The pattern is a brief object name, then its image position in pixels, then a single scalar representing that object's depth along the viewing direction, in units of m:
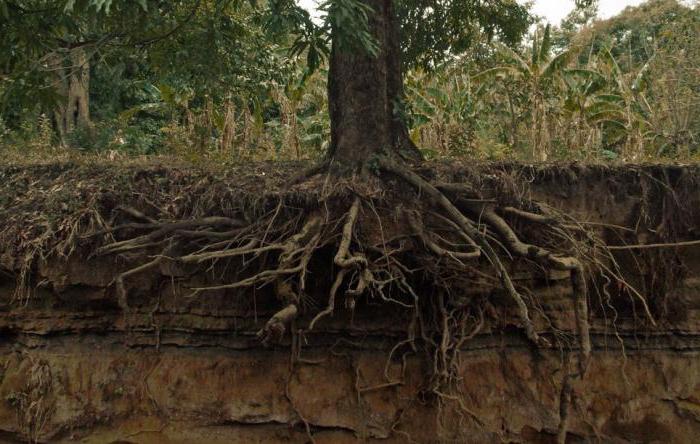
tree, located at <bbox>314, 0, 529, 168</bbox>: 6.16
